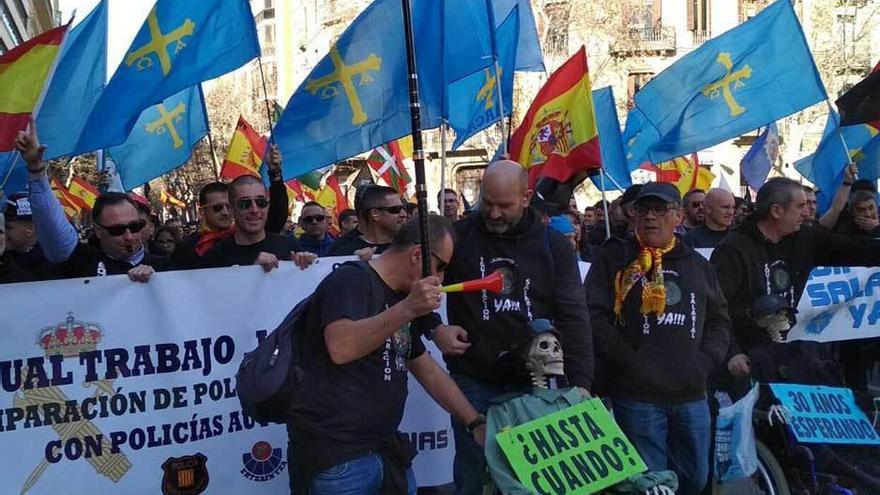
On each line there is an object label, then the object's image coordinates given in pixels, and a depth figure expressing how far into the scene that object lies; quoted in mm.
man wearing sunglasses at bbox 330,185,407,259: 5836
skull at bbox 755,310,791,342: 5188
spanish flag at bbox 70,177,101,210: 15539
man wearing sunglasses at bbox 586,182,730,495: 4578
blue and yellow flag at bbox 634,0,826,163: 7250
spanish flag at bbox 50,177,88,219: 14300
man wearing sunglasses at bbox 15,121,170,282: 4609
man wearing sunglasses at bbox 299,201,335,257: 8391
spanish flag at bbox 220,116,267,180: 11461
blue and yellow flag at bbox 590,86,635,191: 8945
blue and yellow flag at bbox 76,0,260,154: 6055
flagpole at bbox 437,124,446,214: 6926
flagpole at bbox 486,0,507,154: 7125
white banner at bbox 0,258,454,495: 4586
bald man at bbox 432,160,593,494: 4223
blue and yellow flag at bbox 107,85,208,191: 7531
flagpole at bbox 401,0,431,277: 3279
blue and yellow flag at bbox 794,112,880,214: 8430
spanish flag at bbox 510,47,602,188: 7027
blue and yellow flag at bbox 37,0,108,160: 6453
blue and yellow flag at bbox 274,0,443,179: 6520
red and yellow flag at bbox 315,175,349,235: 14742
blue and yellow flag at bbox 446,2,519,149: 8227
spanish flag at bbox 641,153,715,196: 13000
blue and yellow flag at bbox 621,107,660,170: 10445
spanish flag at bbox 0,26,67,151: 5289
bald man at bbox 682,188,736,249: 7773
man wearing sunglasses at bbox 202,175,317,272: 5137
